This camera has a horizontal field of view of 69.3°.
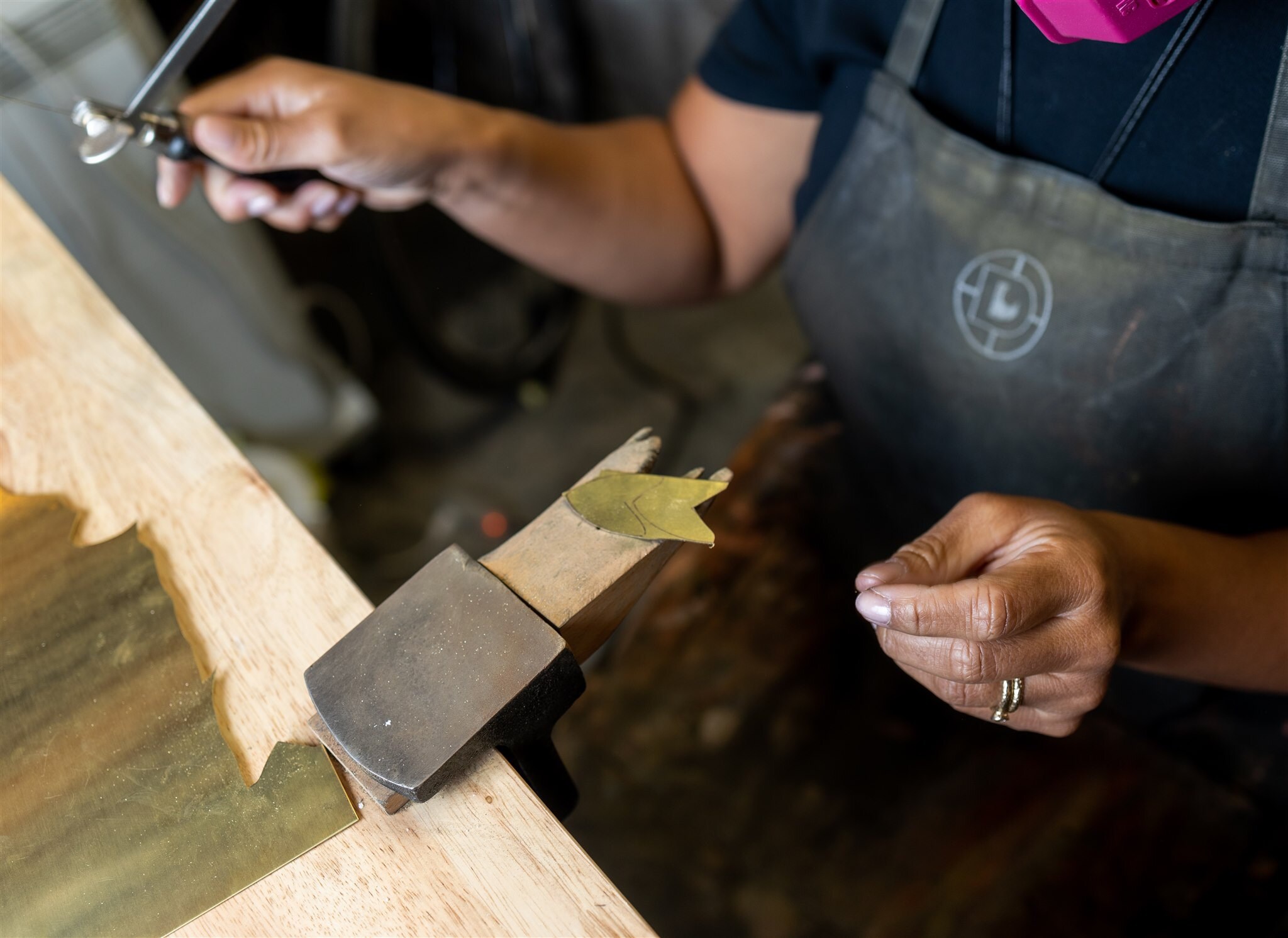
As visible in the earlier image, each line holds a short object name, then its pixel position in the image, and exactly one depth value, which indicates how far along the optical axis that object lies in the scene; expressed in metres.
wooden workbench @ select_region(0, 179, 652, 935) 0.45
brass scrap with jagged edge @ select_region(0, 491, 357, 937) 0.47
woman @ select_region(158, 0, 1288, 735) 0.56
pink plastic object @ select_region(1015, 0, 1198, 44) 0.56
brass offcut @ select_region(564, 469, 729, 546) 0.51
